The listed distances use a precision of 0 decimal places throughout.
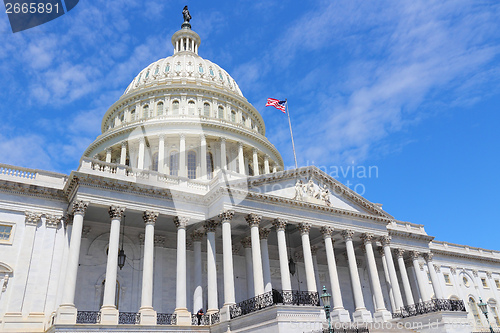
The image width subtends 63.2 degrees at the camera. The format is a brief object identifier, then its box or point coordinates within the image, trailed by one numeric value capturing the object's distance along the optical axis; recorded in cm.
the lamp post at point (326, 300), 1968
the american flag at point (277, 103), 4219
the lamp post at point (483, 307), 2688
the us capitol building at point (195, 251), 2402
